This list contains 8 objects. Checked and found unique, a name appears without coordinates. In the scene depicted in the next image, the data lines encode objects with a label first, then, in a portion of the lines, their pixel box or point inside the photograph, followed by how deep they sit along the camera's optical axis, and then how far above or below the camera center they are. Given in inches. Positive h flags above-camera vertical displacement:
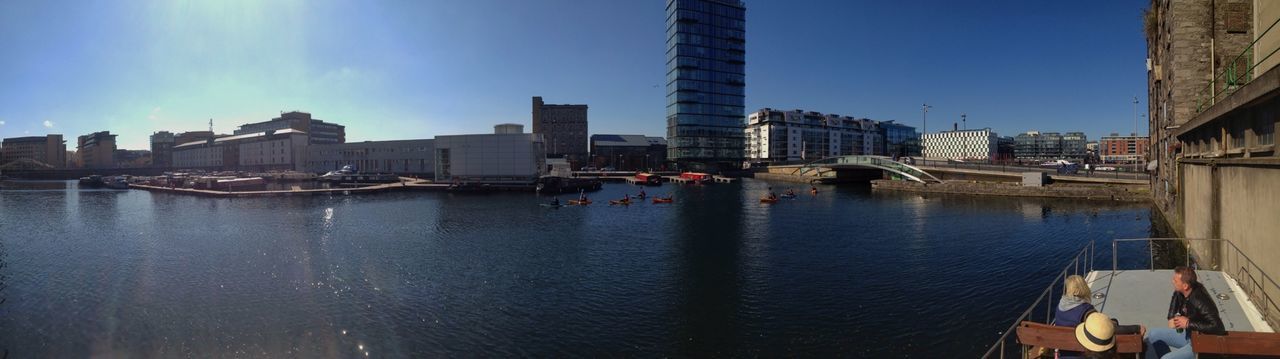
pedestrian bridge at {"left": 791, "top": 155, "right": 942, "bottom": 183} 3336.6 +50.0
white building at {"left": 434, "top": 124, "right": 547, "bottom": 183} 3582.7 +124.9
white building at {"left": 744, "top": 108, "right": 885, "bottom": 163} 7751.0 +487.5
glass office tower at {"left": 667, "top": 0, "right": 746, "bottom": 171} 5876.0 +1036.2
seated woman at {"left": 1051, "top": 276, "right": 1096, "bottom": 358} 319.6 -81.0
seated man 315.3 -89.2
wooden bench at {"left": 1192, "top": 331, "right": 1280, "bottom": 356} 272.1 -89.6
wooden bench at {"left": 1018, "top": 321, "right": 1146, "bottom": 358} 281.9 -90.8
